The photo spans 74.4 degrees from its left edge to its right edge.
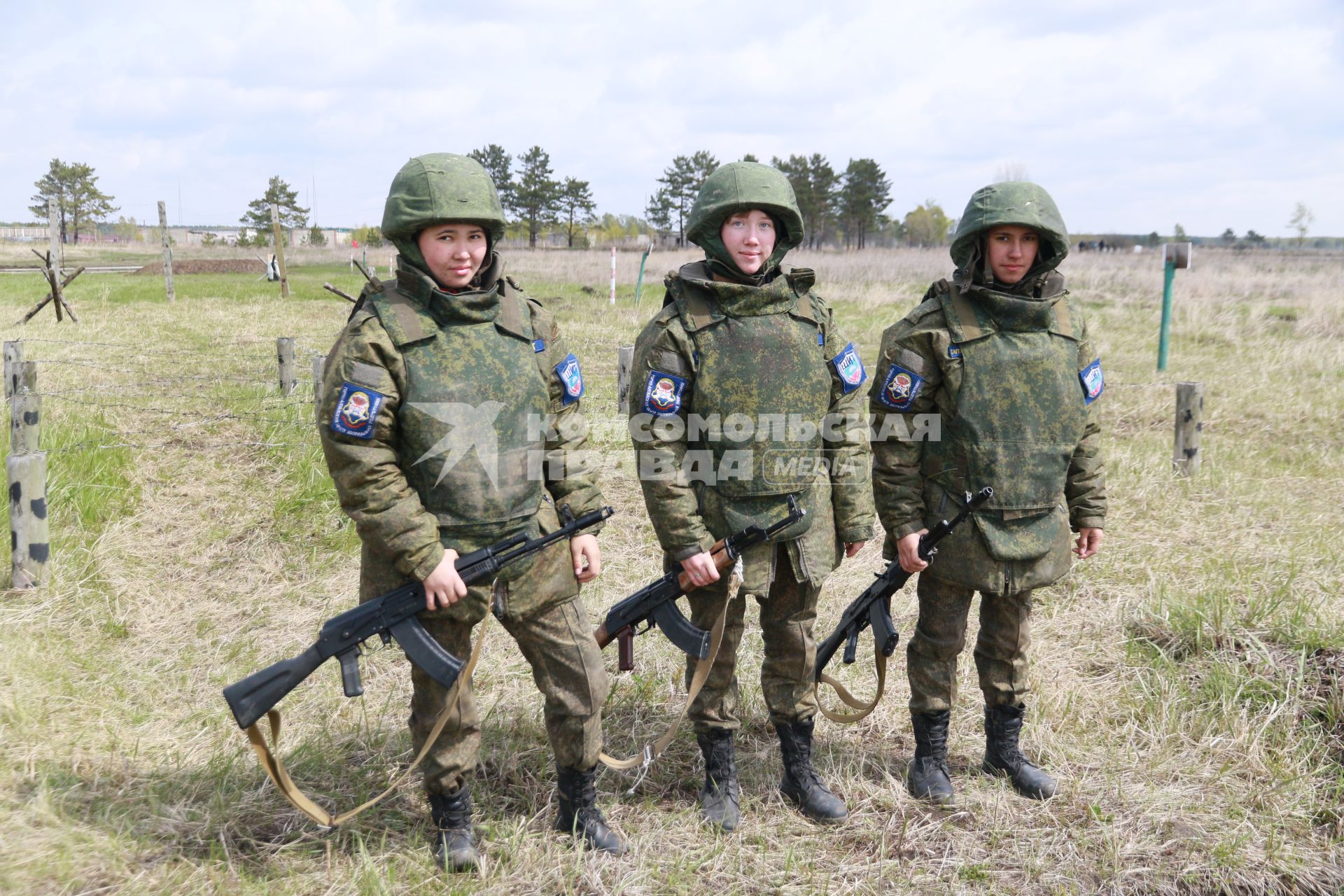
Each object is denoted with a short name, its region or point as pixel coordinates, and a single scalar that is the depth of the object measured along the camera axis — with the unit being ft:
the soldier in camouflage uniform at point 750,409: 9.16
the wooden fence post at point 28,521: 15.10
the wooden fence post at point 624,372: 23.70
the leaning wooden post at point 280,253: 60.92
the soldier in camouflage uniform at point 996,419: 9.60
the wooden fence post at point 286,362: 25.52
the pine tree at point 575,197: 205.98
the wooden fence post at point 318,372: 20.90
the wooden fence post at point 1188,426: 21.20
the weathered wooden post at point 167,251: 59.03
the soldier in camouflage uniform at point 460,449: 8.10
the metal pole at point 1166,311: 32.22
